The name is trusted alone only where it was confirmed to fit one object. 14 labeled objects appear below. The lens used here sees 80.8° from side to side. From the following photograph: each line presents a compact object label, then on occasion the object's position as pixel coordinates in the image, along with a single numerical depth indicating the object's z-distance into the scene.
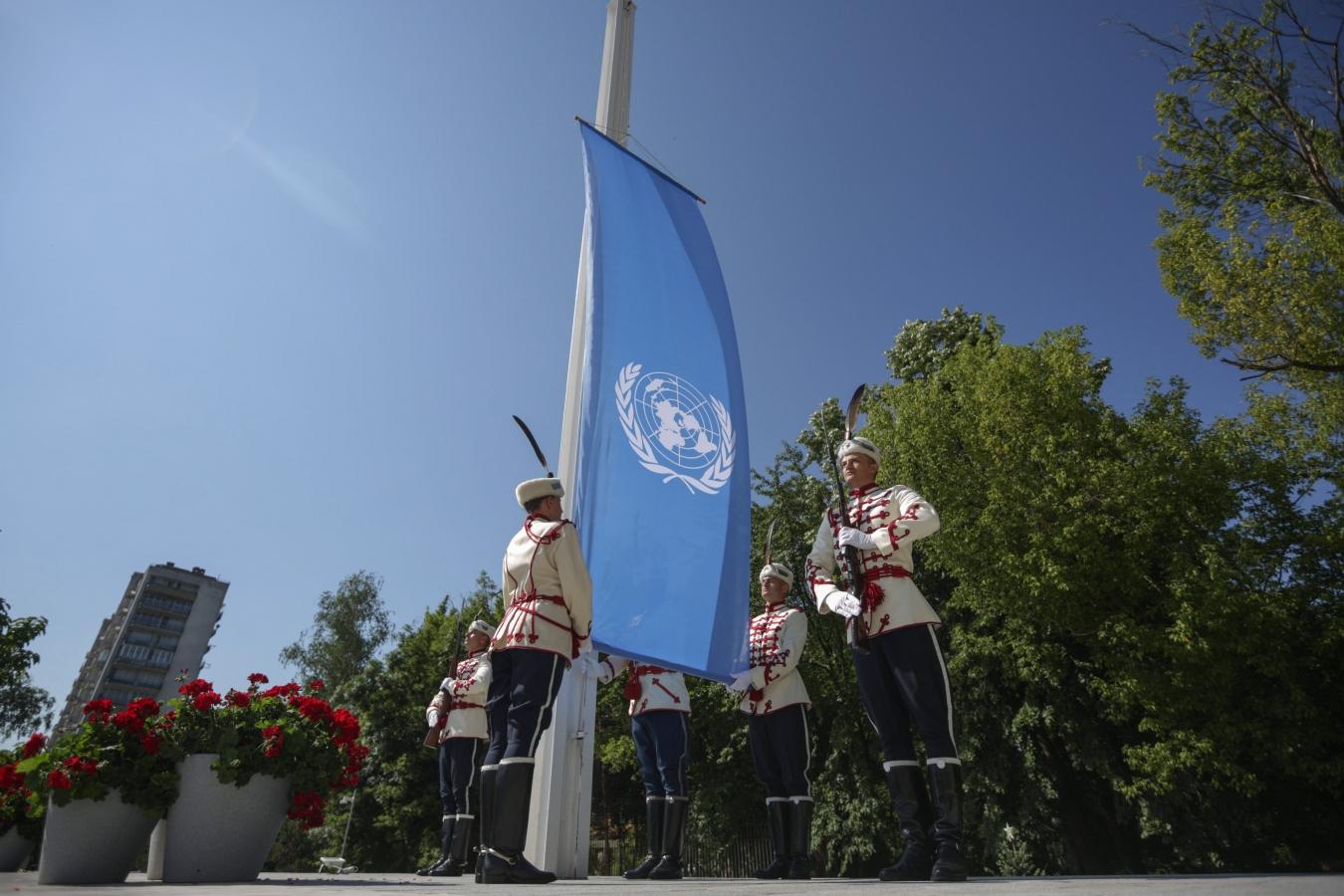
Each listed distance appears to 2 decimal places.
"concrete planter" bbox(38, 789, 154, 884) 4.36
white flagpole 5.93
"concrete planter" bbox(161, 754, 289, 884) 4.42
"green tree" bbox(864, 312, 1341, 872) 13.45
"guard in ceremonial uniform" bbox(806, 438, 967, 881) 4.02
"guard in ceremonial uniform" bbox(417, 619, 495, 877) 7.65
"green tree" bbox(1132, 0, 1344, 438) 12.56
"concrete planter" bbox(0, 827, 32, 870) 6.23
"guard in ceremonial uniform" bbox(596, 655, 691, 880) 6.09
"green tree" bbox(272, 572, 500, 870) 21.75
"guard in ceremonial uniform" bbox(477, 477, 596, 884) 3.95
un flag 5.94
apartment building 78.25
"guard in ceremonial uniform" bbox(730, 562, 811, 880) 5.86
